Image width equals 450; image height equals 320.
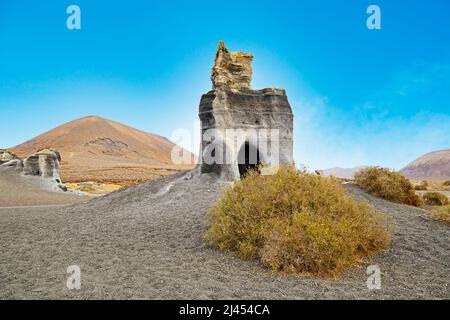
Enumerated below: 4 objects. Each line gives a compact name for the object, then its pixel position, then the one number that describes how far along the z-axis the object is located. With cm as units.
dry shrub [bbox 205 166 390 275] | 715
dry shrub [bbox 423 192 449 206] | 2145
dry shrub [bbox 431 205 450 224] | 1246
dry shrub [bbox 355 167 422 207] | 1827
